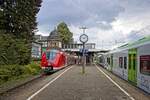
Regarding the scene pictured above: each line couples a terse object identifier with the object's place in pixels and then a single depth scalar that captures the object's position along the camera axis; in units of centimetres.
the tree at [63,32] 4360
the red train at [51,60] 1537
